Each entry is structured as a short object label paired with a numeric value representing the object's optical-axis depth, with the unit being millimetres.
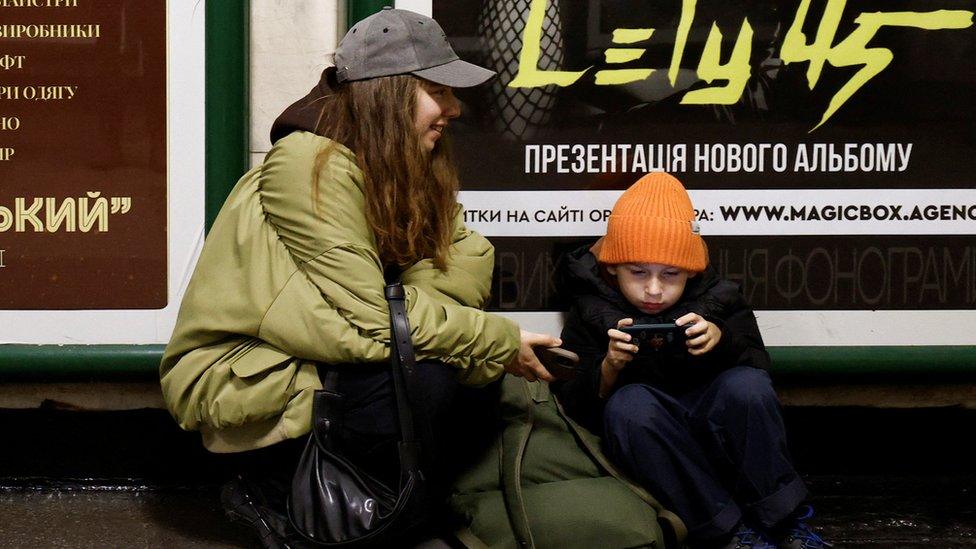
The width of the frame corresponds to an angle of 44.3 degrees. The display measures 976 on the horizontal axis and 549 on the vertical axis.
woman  2867
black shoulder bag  2814
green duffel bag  2943
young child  3047
